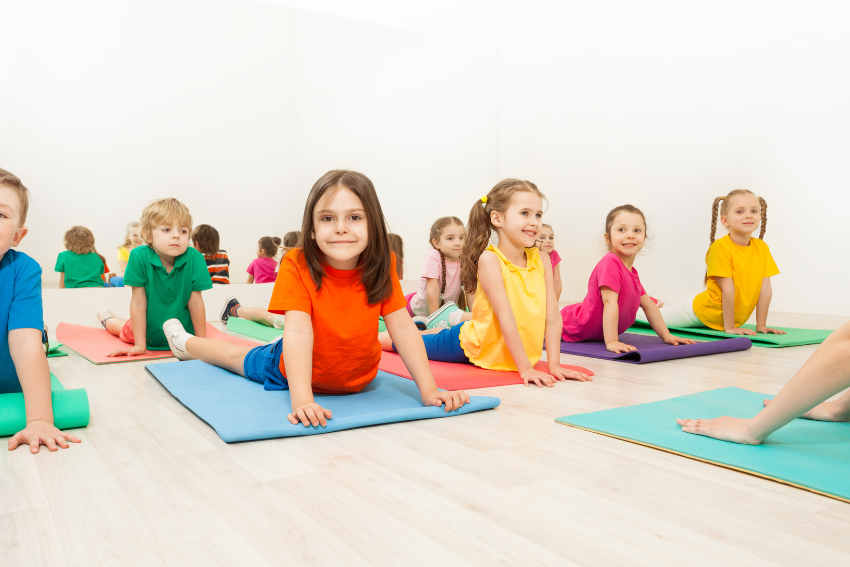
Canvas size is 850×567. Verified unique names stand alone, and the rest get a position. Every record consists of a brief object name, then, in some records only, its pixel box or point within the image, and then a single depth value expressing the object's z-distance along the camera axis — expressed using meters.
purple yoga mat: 2.77
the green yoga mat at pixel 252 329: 3.71
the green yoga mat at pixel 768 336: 3.25
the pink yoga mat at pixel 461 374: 2.30
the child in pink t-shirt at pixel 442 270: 3.89
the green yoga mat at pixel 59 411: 1.54
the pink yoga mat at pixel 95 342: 2.88
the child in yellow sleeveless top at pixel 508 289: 2.42
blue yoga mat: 1.58
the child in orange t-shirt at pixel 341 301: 1.76
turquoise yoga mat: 1.23
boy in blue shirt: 1.48
